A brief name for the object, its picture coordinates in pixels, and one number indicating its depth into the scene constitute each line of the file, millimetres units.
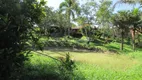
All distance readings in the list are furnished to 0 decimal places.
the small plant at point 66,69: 2472
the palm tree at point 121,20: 9568
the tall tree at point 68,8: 15132
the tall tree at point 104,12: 12489
